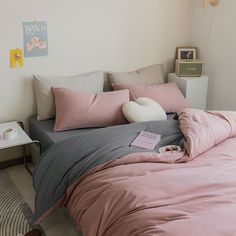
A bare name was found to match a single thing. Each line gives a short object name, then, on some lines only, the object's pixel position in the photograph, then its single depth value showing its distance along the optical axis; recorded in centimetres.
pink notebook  202
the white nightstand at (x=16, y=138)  229
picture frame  340
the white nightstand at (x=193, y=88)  319
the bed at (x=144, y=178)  139
